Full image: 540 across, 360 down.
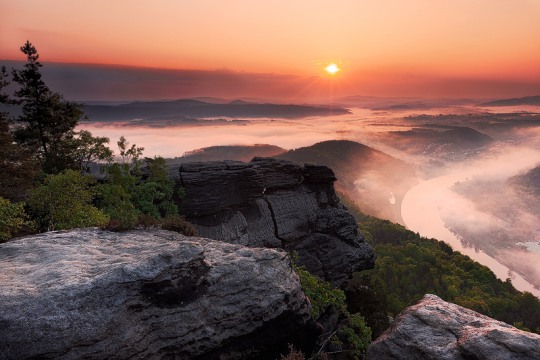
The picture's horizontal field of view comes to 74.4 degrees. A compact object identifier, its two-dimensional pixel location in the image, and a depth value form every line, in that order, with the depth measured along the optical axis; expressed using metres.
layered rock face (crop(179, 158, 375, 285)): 42.88
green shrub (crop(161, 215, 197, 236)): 21.30
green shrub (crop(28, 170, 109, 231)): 23.97
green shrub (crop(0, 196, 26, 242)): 18.67
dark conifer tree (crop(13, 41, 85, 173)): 48.75
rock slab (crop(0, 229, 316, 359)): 11.34
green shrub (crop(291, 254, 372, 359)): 25.30
